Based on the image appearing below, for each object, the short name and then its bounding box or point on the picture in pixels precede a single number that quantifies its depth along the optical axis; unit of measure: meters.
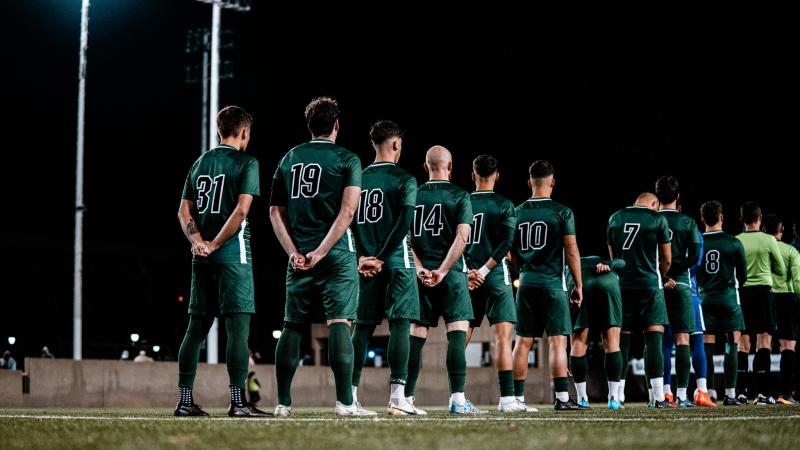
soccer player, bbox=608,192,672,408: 11.96
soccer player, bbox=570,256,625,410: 11.64
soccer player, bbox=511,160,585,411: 10.83
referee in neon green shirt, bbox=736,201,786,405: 13.79
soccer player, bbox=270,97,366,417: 7.79
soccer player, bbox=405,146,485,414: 9.59
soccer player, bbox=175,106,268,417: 8.05
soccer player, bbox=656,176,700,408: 12.50
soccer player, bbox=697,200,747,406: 13.41
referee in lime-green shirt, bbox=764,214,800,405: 13.84
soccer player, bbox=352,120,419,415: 8.60
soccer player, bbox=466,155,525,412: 10.51
